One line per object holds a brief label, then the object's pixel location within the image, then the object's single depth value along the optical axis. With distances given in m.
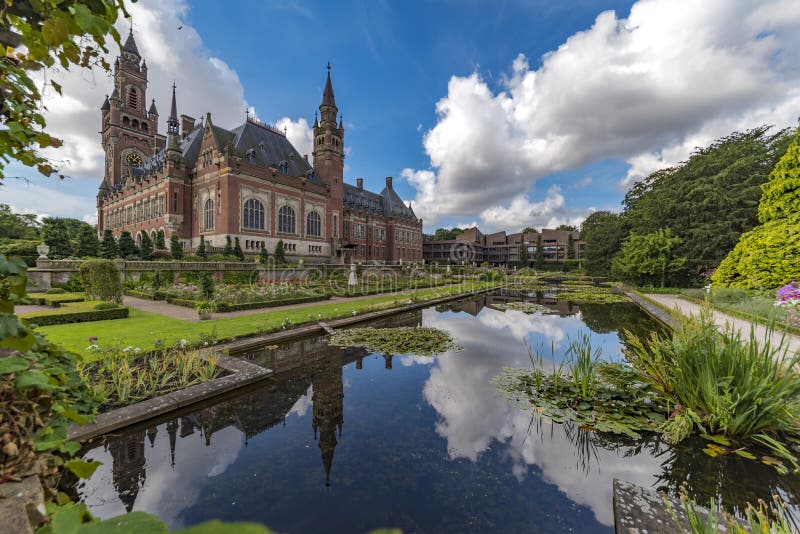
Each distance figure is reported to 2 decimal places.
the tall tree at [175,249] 24.95
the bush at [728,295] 12.47
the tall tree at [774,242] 11.20
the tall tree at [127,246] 25.71
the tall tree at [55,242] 27.72
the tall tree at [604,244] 32.03
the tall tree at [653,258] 20.48
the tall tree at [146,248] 24.81
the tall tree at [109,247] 24.17
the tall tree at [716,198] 19.44
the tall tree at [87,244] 24.73
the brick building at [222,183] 30.48
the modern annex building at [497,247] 75.81
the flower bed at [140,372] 4.93
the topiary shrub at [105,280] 12.55
